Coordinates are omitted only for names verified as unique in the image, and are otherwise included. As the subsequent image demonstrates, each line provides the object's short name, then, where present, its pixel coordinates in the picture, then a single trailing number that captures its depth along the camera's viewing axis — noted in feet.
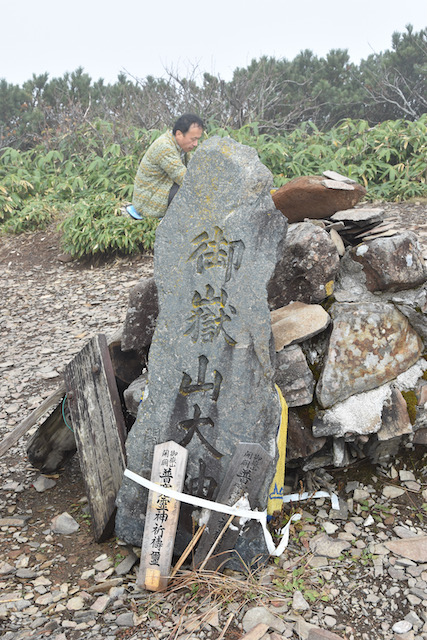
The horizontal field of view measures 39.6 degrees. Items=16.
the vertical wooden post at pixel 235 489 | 10.23
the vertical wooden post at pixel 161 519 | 10.31
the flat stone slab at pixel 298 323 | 12.62
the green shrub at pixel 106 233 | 28.27
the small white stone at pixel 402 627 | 9.44
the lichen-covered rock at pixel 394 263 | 13.28
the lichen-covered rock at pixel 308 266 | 13.32
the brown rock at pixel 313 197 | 14.79
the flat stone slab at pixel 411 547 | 10.91
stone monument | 10.58
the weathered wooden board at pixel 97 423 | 12.04
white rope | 10.26
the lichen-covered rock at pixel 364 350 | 12.57
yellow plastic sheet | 11.22
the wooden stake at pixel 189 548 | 10.47
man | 17.29
